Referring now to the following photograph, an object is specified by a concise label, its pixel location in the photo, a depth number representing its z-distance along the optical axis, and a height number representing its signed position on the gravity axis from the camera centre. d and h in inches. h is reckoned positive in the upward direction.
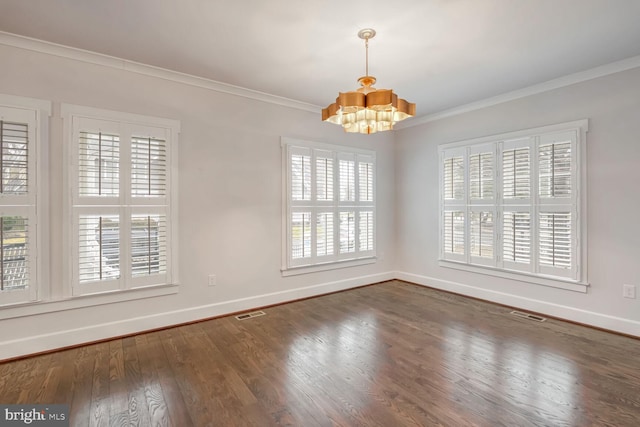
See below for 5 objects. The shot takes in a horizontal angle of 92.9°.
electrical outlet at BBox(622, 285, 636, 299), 121.3 -31.7
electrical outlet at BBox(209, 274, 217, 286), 140.4 -31.2
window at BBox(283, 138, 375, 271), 163.9 +4.8
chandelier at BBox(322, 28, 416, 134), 87.1 +31.7
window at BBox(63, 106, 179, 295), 111.4 +5.1
